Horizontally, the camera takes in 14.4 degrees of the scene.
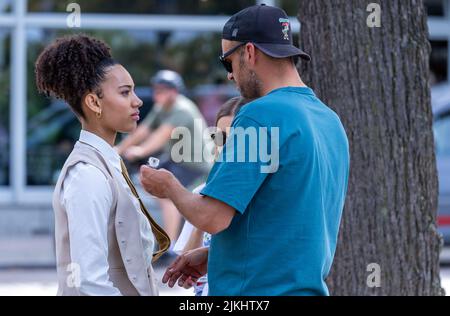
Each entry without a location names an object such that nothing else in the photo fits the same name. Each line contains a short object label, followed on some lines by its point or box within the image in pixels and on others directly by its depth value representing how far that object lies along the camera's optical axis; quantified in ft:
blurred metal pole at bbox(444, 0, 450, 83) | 86.54
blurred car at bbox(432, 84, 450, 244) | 63.90
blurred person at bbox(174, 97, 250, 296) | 26.70
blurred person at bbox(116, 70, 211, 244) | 57.05
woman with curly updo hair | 18.22
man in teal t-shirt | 17.98
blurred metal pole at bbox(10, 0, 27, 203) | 79.16
